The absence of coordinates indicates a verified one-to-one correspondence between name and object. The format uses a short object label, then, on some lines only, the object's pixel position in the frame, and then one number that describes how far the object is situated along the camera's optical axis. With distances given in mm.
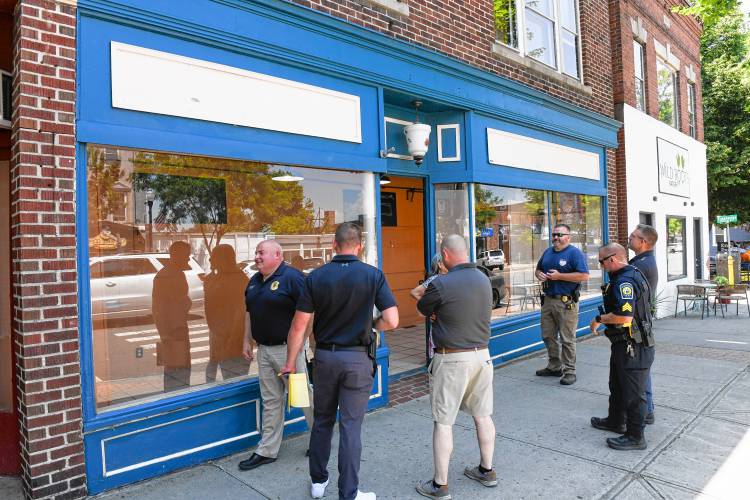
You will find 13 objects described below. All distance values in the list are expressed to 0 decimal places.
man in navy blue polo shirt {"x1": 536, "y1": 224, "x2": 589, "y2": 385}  6340
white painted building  11320
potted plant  12558
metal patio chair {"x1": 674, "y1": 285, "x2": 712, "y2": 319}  11969
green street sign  16891
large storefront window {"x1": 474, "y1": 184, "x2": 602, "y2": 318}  7523
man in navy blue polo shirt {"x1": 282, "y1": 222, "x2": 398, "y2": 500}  3439
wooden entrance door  10539
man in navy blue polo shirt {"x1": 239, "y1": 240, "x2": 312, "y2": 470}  4129
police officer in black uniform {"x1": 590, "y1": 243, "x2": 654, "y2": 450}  4320
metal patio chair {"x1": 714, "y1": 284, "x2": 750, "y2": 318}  12094
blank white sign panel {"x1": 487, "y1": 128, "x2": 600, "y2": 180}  7457
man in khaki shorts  3520
